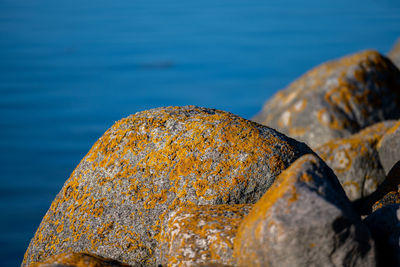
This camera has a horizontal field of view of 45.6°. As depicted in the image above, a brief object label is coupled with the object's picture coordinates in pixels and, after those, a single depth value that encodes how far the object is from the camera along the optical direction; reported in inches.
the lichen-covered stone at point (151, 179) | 190.5
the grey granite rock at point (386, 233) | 146.4
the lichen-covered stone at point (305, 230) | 131.6
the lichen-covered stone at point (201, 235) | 156.0
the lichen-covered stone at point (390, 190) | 217.3
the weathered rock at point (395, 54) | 709.0
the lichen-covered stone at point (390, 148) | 284.8
